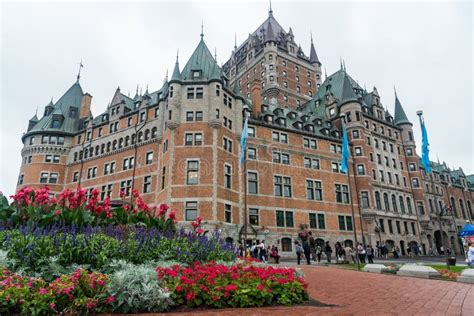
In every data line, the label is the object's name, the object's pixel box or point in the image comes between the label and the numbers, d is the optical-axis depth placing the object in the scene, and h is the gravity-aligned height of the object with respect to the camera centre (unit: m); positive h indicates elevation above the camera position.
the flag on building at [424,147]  22.31 +6.70
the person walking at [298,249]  21.32 -0.53
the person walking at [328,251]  22.98 -0.78
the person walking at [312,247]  26.61 -0.54
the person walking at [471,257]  16.70 -1.01
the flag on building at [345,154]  25.84 +7.31
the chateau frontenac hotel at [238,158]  30.44 +10.30
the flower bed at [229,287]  6.39 -0.95
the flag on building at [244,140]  24.16 +8.08
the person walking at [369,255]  22.18 -1.05
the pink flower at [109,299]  5.66 -1.01
